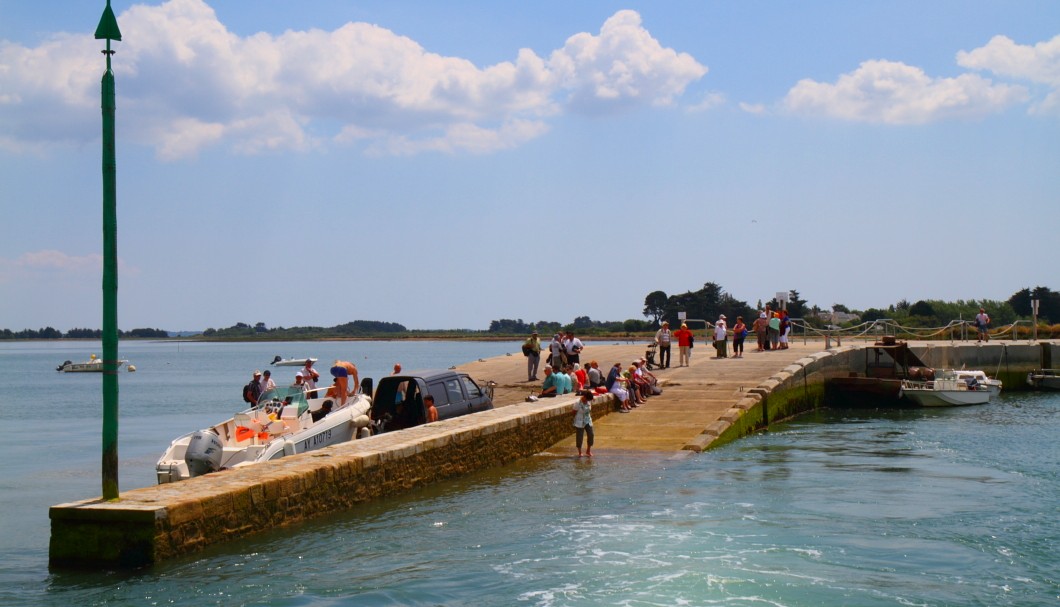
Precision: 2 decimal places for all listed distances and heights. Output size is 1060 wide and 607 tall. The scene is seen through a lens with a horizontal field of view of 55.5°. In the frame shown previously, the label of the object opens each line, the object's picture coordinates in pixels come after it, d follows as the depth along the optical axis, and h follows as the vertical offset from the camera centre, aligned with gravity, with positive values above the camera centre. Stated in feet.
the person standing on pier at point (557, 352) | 96.43 -1.95
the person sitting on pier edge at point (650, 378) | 86.43 -4.10
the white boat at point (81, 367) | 313.53 -9.25
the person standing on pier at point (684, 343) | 107.04 -1.34
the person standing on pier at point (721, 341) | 116.06 -1.28
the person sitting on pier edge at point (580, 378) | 88.33 -4.10
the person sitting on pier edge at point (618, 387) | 79.30 -4.48
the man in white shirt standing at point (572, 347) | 95.96 -1.46
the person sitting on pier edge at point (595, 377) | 87.20 -3.97
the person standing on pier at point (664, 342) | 106.73 -1.21
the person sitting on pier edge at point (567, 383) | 85.10 -4.38
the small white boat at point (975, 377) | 127.08 -6.41
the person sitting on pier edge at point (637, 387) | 82.94 -4.69
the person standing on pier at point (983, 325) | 158.61 +0.30
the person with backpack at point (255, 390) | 82.99 -4.51
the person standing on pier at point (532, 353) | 101.30 -2.12
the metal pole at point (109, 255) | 36.70 +3.03
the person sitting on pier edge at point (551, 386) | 84.32 -4.58
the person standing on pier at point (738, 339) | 115.96 -1.07
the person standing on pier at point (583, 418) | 63.00 -5.42
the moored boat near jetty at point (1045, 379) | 150.00 -7.95
